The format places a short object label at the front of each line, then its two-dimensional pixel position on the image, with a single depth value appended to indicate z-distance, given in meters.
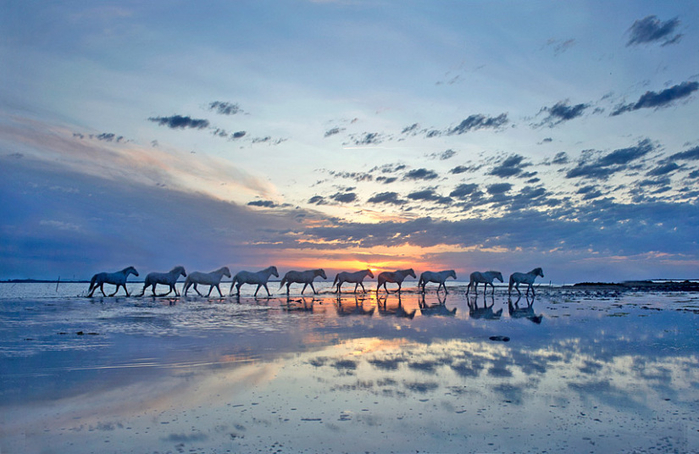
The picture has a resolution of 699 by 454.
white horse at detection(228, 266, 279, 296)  33.00
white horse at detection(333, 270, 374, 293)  35.90
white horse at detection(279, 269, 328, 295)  34.69
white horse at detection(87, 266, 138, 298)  31.67
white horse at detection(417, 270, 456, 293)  38.97
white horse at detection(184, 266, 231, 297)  32.95
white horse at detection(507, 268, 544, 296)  33.47
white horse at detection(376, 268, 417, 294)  36.62
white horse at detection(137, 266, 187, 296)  32.44
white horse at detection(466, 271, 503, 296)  36.38
